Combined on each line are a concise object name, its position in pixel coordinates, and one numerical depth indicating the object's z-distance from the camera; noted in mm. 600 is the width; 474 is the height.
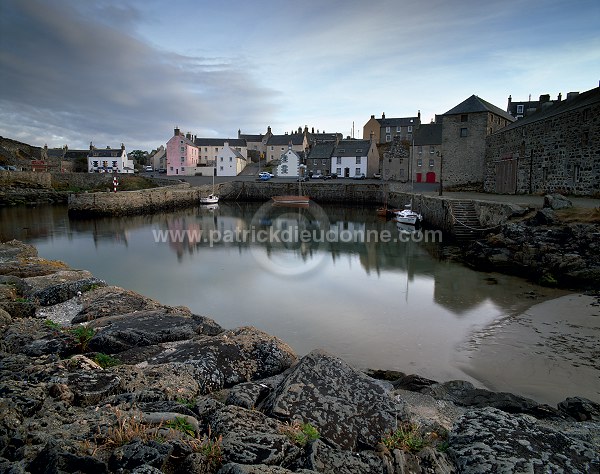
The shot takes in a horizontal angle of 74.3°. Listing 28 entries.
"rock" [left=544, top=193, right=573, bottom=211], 18984
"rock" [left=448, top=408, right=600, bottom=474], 3656
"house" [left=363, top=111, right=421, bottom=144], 77562
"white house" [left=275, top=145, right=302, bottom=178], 71188
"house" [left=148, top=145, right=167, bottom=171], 92500
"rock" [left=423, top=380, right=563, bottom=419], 5586
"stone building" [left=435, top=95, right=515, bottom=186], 41591
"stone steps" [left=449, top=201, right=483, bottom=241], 23767
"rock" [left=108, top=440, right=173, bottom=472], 3076
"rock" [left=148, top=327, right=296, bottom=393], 5480
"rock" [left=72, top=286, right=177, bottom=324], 7945
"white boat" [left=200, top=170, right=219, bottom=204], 52278
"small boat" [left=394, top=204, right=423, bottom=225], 31953
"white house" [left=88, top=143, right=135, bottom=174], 75488
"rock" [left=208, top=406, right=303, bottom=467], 3434
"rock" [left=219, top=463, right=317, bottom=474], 3094
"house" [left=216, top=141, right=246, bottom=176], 74688
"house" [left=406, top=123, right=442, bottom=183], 55219
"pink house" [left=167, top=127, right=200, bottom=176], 74562
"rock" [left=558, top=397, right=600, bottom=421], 5508
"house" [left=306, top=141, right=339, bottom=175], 70938
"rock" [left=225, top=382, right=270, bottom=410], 4695
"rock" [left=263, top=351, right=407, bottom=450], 4234
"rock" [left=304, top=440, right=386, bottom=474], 3529
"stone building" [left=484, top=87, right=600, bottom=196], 23234
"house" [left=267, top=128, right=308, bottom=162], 85250
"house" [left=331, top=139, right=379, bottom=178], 67875
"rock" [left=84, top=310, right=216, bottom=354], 6234
